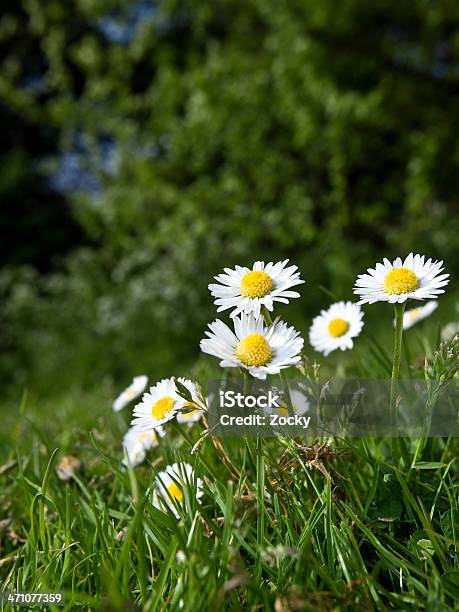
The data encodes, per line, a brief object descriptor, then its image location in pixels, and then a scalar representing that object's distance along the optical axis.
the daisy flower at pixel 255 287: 0.25
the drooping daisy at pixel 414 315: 0.34
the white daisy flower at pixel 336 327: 0.29
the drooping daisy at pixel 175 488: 0.24
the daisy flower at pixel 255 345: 0.24
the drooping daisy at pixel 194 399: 0.25
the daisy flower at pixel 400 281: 0.24
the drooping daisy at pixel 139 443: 0.30
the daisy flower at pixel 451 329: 0.40
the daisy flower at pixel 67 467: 0.32
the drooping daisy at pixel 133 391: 0.31
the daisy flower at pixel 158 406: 0.25
